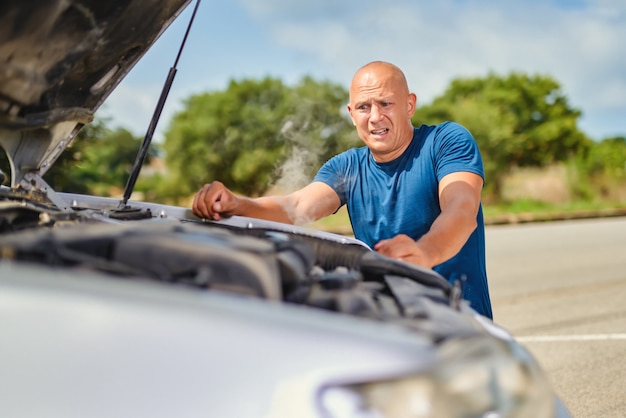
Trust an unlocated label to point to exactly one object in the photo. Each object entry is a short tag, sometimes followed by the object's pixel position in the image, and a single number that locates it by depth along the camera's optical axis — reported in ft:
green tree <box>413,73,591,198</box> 89.40
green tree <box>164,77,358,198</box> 62.18
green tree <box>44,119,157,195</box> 31.59
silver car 4.24
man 9.72
